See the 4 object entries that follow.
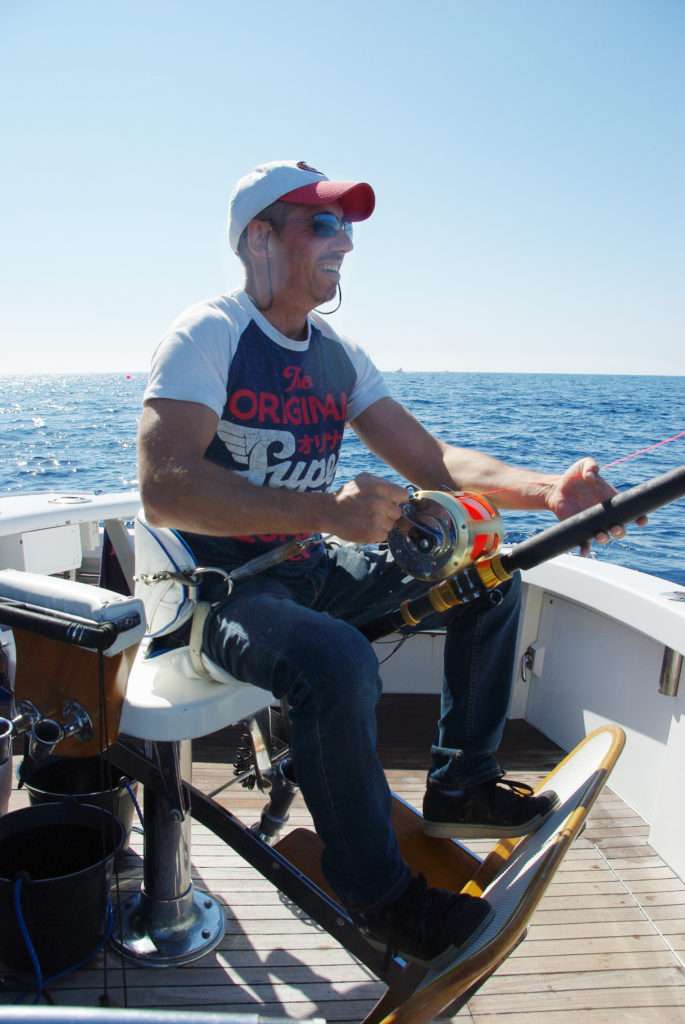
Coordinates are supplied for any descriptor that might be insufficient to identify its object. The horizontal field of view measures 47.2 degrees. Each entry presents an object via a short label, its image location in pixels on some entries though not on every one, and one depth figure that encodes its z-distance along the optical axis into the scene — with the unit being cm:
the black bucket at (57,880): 163
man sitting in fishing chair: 144
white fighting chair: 156
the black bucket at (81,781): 219
